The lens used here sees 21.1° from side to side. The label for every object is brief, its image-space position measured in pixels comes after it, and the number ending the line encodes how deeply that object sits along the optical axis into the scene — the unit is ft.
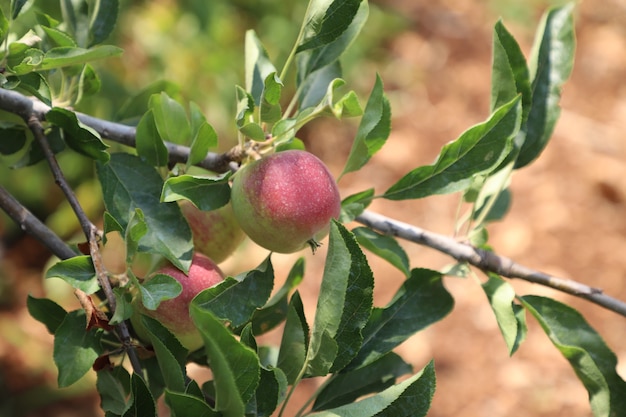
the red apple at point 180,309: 2.79
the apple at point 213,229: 2.94
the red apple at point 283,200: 2.75
